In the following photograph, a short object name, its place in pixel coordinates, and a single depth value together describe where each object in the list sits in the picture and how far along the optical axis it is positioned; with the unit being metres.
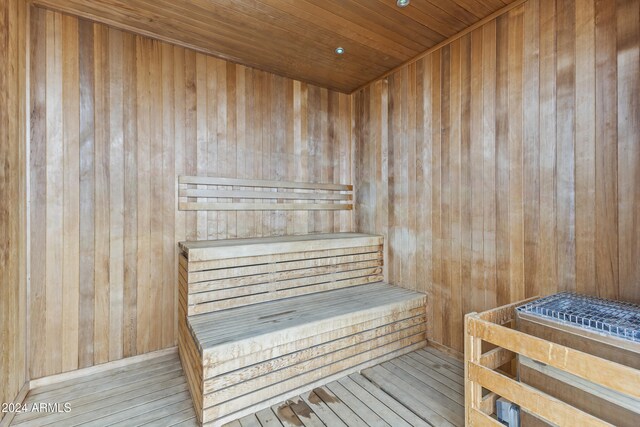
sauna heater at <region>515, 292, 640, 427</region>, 1.05
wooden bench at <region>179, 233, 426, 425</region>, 1.60
